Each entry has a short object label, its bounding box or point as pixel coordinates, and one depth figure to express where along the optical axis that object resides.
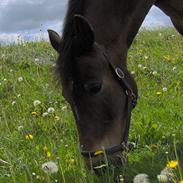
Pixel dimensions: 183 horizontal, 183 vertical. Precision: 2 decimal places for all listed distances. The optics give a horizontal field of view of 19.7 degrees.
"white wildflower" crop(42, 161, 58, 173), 4.21
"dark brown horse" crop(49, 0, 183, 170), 4.94
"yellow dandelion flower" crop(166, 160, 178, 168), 3.07
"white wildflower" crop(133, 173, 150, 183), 3.57
